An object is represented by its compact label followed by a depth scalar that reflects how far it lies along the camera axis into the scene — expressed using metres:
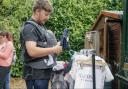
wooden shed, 6.56
